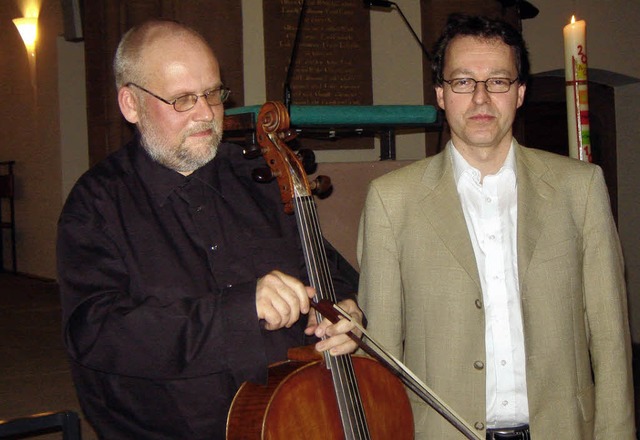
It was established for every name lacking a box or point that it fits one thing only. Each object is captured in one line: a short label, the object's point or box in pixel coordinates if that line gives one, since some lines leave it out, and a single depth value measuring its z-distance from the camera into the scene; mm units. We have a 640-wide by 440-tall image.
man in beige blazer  1973
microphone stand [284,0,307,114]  2678
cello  1763
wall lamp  9039
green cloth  2629
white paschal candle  2354
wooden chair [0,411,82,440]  1717
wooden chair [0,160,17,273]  9594
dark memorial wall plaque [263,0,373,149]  5734
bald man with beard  1726
